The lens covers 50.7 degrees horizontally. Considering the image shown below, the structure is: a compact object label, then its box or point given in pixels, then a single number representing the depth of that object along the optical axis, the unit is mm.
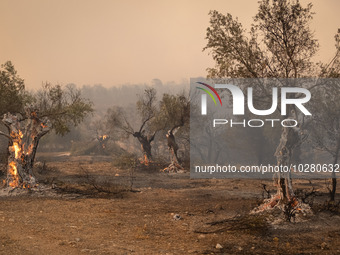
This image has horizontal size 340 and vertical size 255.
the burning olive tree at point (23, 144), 18344
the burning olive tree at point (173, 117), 34219
